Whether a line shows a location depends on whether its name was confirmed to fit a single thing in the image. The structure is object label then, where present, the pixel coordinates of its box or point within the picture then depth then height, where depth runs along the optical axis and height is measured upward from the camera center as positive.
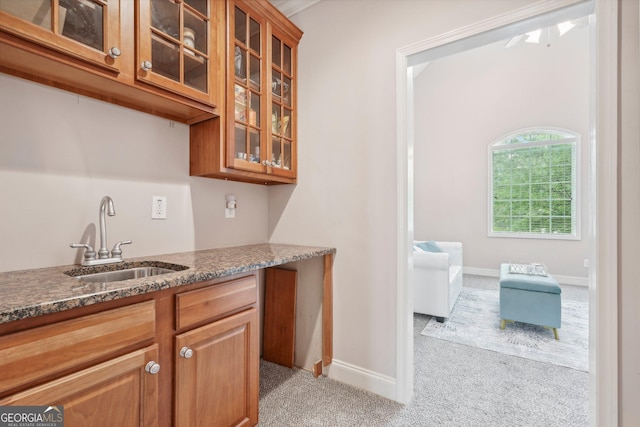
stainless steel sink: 1.27 -0.29
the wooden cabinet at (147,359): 0.77 -0.49
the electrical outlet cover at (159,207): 1.59 +0.03
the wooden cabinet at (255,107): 1.61 +0.67
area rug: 2.34 -1.15
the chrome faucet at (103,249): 1.29 -0.17
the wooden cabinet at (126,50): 0.98 +0.65
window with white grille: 4.70 +0.50
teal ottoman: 2.64 -0.83
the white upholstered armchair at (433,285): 2.95 -0.76
